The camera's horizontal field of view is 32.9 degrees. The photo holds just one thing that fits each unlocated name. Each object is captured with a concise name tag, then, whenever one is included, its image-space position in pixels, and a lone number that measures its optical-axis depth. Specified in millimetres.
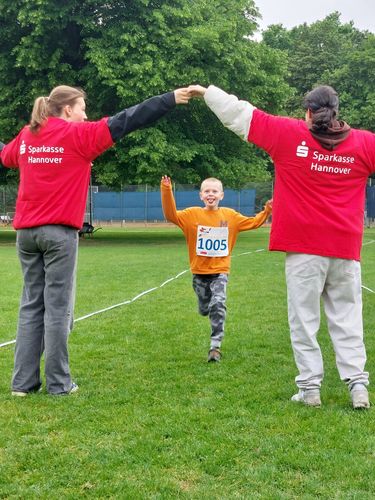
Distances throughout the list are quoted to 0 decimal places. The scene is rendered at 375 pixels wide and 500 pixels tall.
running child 6117
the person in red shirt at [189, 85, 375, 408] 4414
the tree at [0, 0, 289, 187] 22484
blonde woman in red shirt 4668
